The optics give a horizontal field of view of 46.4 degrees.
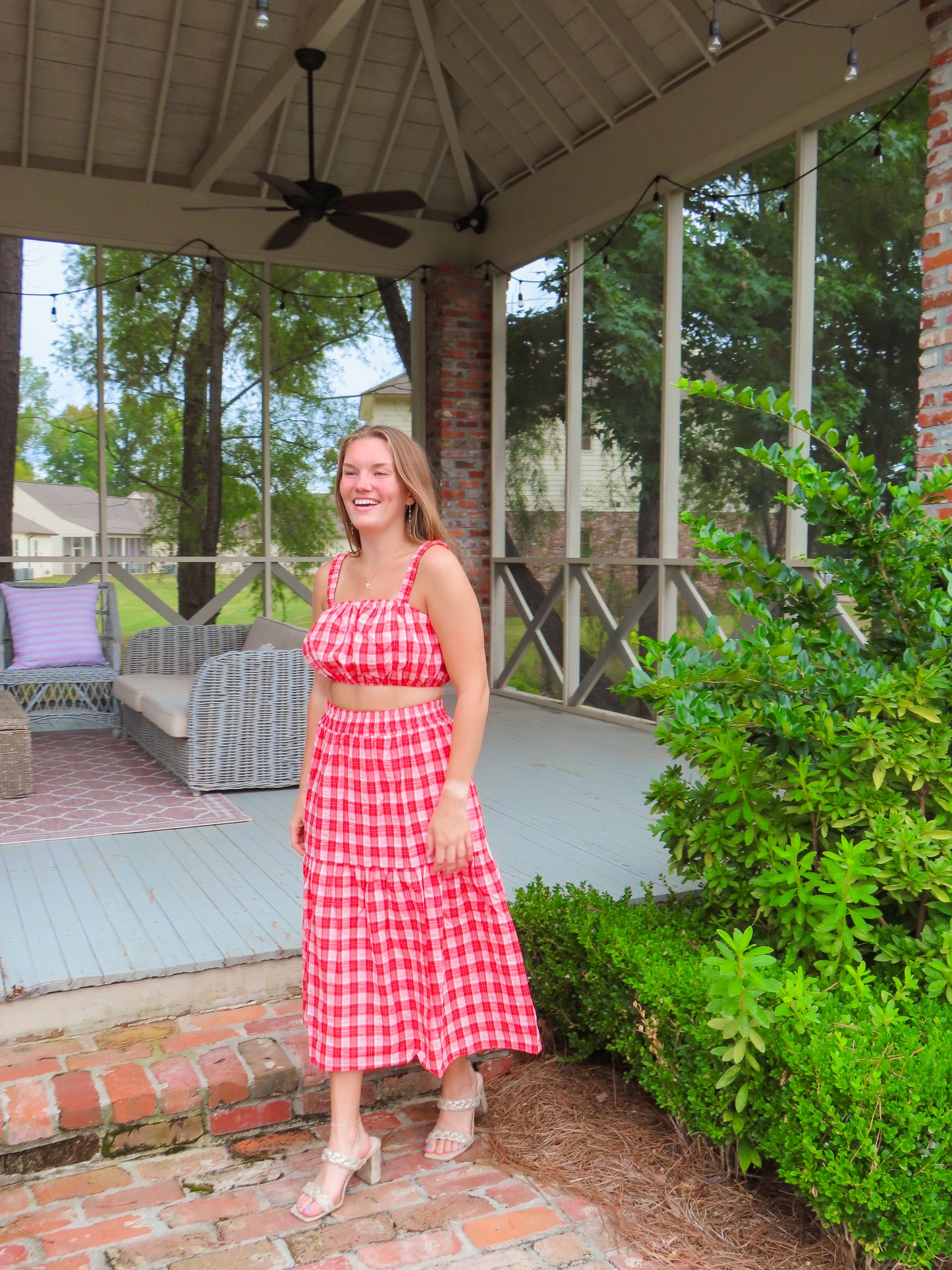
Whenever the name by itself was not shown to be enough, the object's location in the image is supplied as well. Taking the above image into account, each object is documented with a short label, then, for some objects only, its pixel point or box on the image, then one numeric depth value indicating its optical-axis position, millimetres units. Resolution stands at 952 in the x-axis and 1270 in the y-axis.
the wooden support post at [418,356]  8906
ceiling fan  5883
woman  2207
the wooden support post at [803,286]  5578
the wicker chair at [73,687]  6426
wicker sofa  4906
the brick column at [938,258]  4133
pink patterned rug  4391
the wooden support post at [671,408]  6504
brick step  2410
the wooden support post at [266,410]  8414
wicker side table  4770
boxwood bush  1916
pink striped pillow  6586
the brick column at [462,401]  8594
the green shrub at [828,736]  2330
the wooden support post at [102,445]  7953
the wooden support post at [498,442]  8609
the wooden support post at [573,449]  7555
